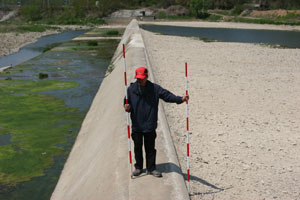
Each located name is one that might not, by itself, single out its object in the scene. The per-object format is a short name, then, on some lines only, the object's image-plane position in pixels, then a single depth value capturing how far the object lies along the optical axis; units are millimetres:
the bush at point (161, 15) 112744
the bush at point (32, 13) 114500
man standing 5582
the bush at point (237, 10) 102750
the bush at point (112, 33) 56675
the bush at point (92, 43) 39728
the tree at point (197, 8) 108062
